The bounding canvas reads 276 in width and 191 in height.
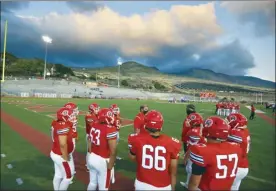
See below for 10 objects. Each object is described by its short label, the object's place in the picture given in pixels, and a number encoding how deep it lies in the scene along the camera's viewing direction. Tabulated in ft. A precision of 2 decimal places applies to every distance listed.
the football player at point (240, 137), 11.09
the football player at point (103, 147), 11.23
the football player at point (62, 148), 11.80
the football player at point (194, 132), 13.24
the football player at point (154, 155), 8.47
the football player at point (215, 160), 7.48
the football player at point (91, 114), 17.90
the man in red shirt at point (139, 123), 18.46
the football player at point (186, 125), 15.71
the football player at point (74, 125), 13.04
